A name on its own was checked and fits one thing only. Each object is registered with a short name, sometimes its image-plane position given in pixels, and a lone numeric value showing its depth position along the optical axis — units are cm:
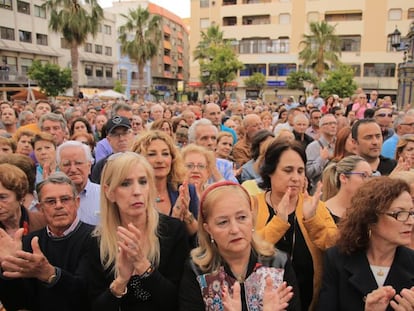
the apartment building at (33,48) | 3812
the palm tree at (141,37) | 3431
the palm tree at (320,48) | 3566
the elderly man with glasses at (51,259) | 234
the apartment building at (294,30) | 4122
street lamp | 1337
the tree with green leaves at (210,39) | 3887
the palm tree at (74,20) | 2547
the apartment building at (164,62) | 5716
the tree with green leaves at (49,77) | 3234
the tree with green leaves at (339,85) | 2530
